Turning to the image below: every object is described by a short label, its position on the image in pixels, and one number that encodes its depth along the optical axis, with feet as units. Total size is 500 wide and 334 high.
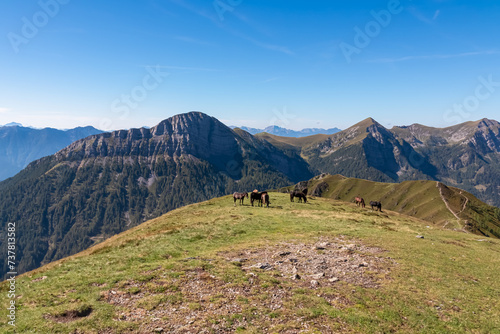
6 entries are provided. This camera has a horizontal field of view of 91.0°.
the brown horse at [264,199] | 191.93
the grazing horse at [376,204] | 245.69
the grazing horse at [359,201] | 252.42
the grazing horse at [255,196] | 200.03
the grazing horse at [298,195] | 220.27
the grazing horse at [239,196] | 212.64
